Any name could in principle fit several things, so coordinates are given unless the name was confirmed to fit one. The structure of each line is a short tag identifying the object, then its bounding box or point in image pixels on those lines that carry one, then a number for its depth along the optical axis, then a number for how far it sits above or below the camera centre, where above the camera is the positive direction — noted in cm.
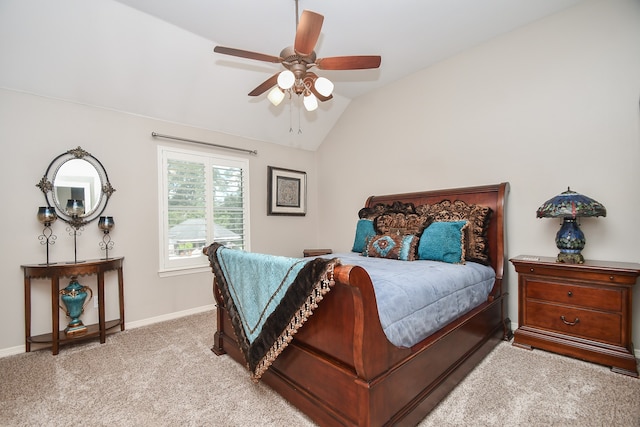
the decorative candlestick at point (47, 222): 264 -10
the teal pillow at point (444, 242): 264 -31
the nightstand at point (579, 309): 215 -82
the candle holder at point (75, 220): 282 -9
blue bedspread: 158 -55
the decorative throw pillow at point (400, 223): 305 -16
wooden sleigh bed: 136 -89
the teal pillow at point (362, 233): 347 -28
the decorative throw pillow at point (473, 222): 283 -13
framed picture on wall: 455 +30
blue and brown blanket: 147 -52
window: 355 +8
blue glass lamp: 227 -5
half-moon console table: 256 -75
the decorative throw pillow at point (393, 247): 281 -38
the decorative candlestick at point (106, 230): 297 -20
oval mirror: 283 +25
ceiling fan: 195 +114
